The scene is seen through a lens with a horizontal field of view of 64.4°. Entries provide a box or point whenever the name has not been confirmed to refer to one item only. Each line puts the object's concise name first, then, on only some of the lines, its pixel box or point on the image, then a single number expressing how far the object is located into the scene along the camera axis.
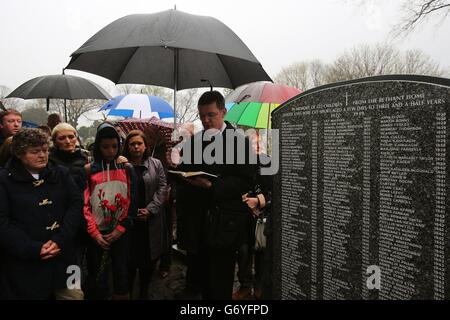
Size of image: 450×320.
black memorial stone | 1.93
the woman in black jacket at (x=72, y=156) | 3.10
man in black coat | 2.92
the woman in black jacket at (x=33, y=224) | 2.48
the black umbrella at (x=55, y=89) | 5.94
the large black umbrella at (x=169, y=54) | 2.87
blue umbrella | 7.18
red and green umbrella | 5.64
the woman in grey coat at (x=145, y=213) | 3.56
